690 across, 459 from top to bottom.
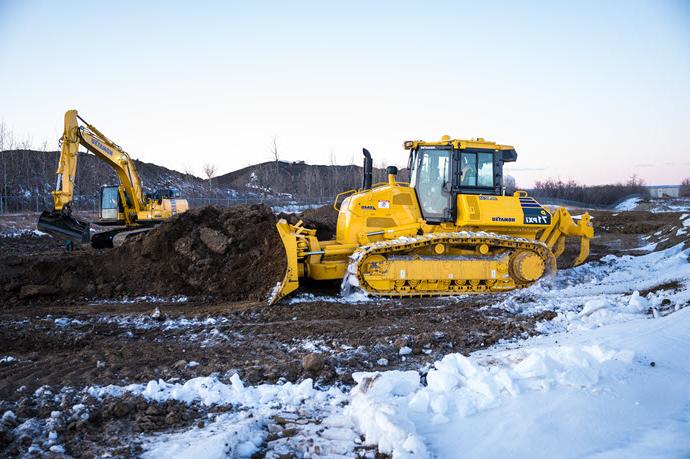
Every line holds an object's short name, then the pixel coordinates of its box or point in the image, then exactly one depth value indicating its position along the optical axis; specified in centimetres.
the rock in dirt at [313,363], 488
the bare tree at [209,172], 4747
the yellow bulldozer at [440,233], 896
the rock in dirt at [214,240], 1048
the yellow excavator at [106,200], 1384
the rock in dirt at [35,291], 940
